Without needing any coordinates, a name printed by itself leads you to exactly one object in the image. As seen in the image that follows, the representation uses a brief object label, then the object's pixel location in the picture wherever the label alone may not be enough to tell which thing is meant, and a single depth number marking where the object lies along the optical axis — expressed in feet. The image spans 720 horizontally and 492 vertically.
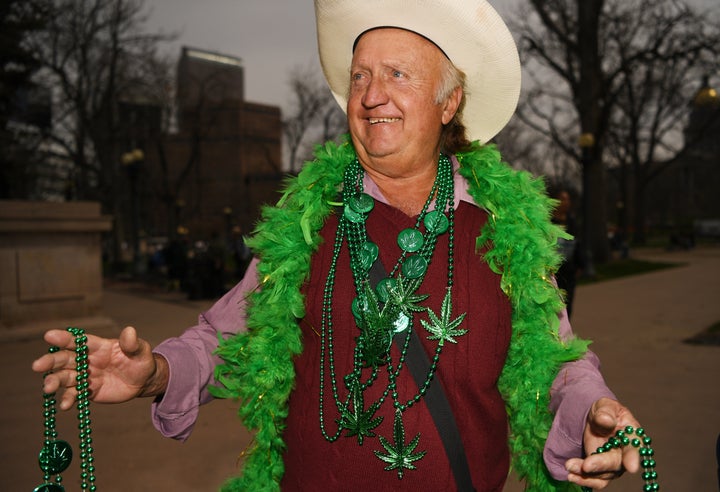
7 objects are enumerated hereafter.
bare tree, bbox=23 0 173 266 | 77.20
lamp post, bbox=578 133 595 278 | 57.00
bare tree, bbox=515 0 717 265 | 58.39
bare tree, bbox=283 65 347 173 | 103.81
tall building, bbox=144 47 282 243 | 176.96
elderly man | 5.55
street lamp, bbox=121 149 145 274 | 62.69
